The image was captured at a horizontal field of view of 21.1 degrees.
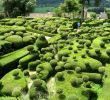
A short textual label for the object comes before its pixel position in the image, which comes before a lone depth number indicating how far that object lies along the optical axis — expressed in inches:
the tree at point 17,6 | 3324.3
